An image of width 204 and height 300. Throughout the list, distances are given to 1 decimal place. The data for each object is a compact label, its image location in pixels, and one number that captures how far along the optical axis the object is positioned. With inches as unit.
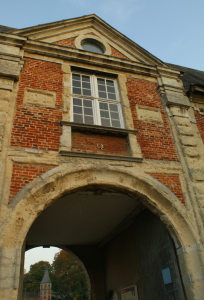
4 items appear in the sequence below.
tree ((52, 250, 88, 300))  1261.1
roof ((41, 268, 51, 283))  1292.3
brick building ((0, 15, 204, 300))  184.1
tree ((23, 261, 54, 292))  1485.0
